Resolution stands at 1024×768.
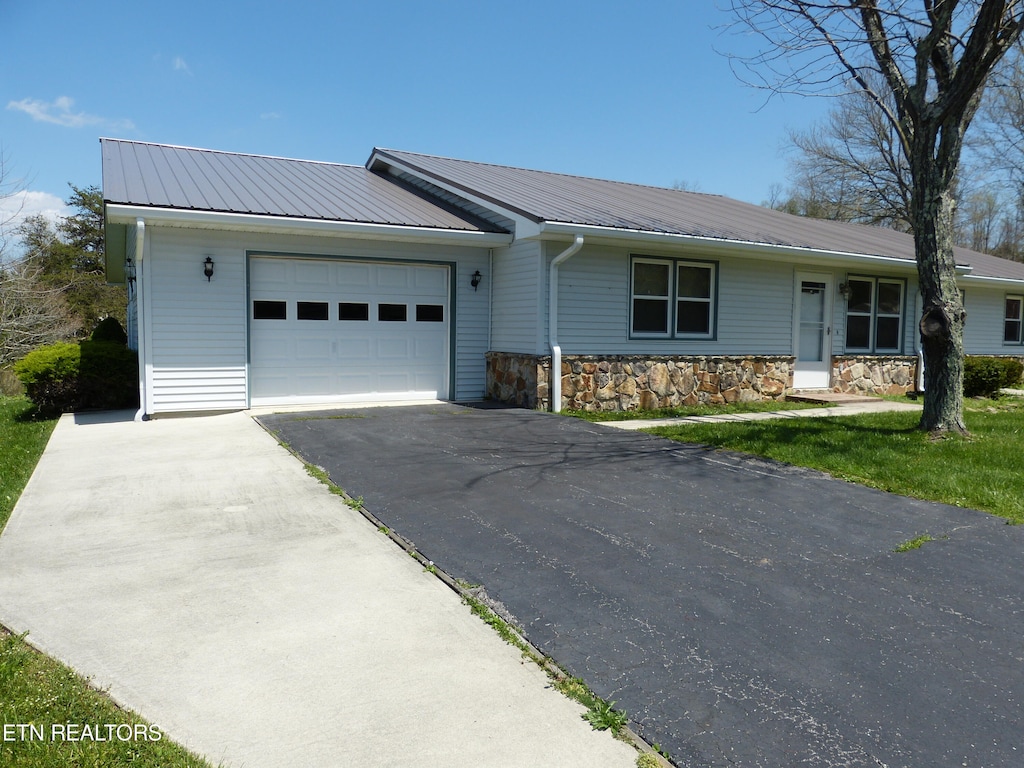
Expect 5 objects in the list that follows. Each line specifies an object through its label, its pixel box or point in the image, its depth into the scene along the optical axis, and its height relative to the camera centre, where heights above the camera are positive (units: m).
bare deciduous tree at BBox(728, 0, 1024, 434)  8.39 +2.43
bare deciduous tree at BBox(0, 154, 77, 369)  19.06 +0.66
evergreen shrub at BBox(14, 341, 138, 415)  10.69 -0.59
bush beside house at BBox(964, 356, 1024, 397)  14.55 -0.47
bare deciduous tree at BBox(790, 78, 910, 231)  28.88 +7.52
